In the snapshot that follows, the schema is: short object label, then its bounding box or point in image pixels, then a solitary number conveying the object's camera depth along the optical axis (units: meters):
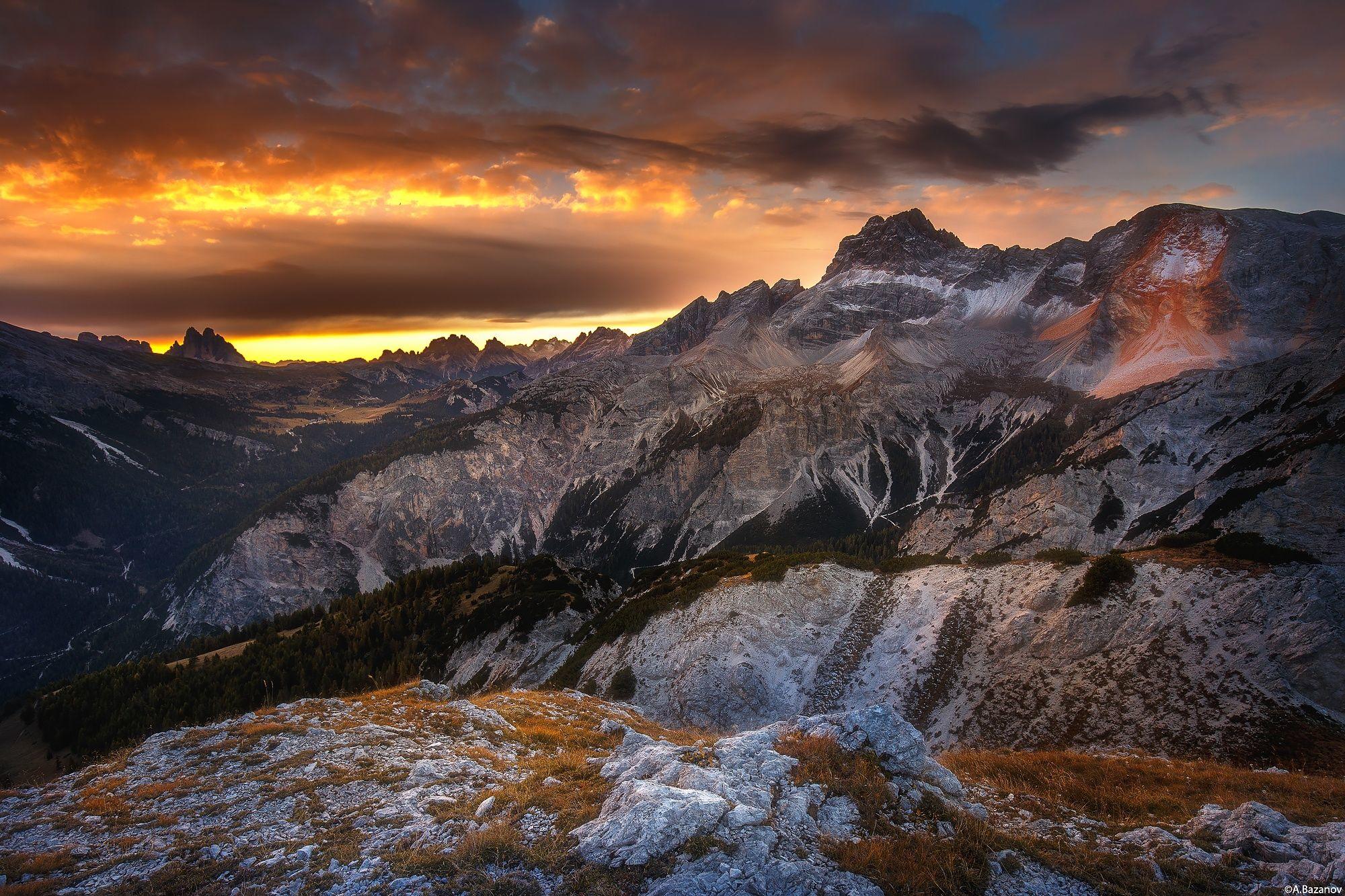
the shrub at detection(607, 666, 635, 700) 55.69
